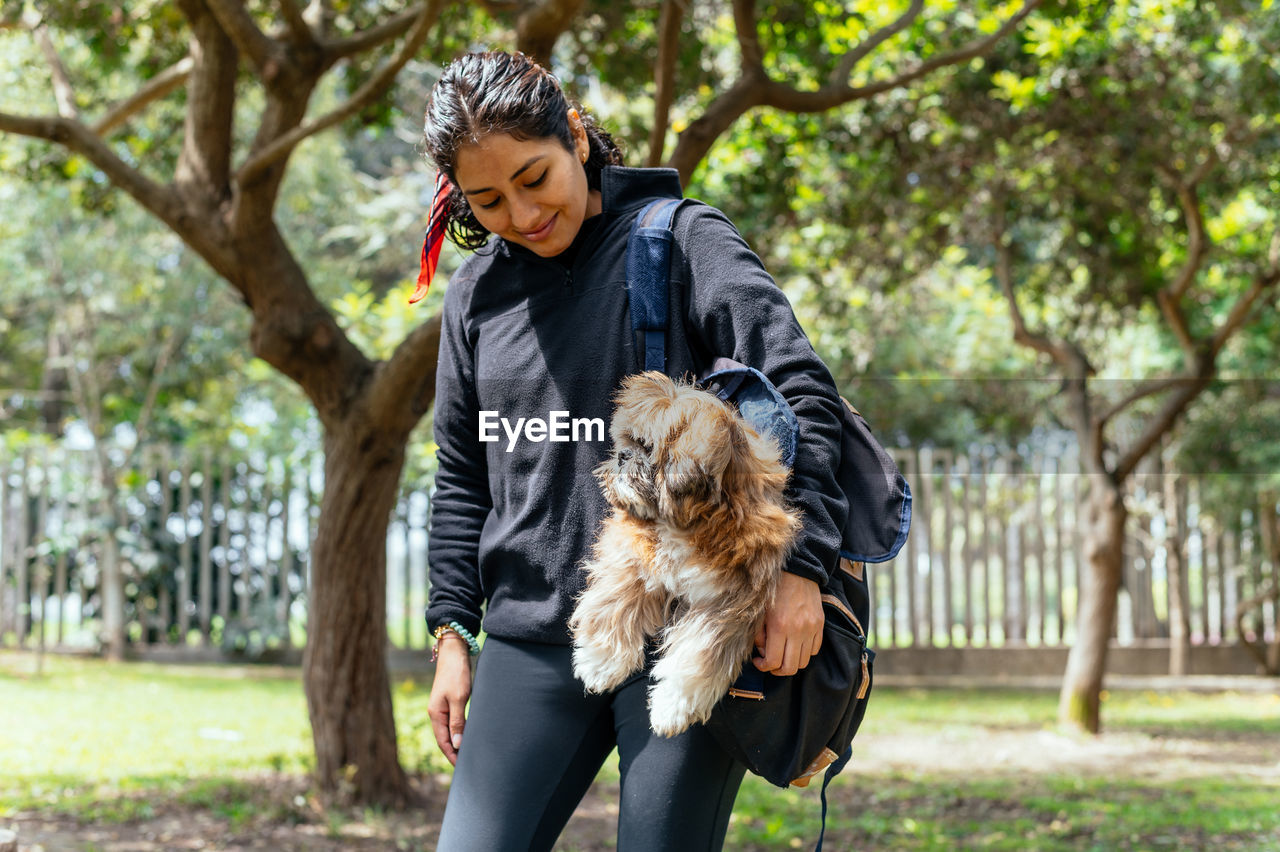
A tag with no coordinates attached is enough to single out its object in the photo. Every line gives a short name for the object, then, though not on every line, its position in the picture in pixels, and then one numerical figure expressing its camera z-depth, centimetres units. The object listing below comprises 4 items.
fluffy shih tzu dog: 144
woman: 156
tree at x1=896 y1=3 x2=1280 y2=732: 668
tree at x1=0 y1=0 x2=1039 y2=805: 441
